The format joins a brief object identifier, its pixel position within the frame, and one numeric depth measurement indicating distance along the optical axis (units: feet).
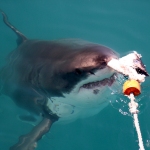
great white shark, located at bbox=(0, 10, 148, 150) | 7.92
